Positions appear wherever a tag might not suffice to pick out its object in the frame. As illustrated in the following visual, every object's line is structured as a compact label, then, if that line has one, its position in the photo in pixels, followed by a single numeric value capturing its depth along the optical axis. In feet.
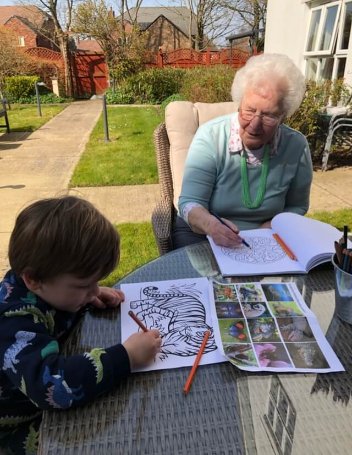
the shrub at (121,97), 49.44
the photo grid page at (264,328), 3.14
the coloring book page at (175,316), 3.20
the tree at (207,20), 80.22
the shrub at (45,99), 53.06
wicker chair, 7.89
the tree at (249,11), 75.00
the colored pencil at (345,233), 3.88
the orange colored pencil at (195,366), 2.89
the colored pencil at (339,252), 3.65
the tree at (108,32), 56.08
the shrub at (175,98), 25.17
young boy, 2.83
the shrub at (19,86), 53.26
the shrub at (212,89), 20.27
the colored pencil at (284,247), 4.78
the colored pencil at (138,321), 3.43
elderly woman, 6.14
